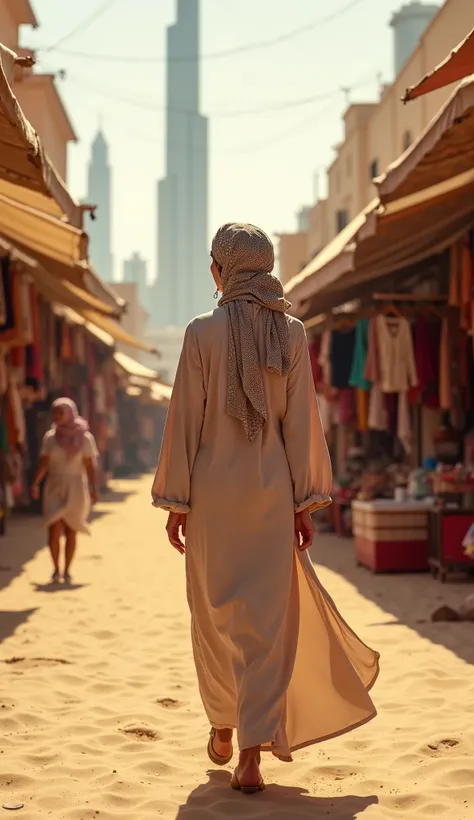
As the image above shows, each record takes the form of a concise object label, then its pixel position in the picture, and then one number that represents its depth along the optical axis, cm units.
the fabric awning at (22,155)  495
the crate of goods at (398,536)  1032
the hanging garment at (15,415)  1156
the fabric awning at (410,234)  876
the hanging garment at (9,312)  1037
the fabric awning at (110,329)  1669
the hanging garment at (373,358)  1171
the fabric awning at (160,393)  3272
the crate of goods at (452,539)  955
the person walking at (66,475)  975
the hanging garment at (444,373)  1109
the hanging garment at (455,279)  984
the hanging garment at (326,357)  1298
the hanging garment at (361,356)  1218
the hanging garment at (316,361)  1402
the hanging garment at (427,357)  1153
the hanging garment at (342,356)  1288
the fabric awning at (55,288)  1061
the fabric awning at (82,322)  1501
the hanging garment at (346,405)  1364
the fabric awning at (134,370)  2646
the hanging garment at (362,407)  1264
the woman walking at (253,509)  382
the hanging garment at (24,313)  1057
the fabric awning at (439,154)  615
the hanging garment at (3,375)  1096
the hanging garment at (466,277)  959
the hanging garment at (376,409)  1216
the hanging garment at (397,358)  1143
